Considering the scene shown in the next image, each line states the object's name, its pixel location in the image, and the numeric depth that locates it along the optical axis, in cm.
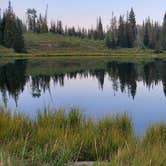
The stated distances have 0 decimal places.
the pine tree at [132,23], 12850
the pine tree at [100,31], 15090
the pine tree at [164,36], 12156
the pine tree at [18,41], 9519
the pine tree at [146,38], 12642
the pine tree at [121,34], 12344
